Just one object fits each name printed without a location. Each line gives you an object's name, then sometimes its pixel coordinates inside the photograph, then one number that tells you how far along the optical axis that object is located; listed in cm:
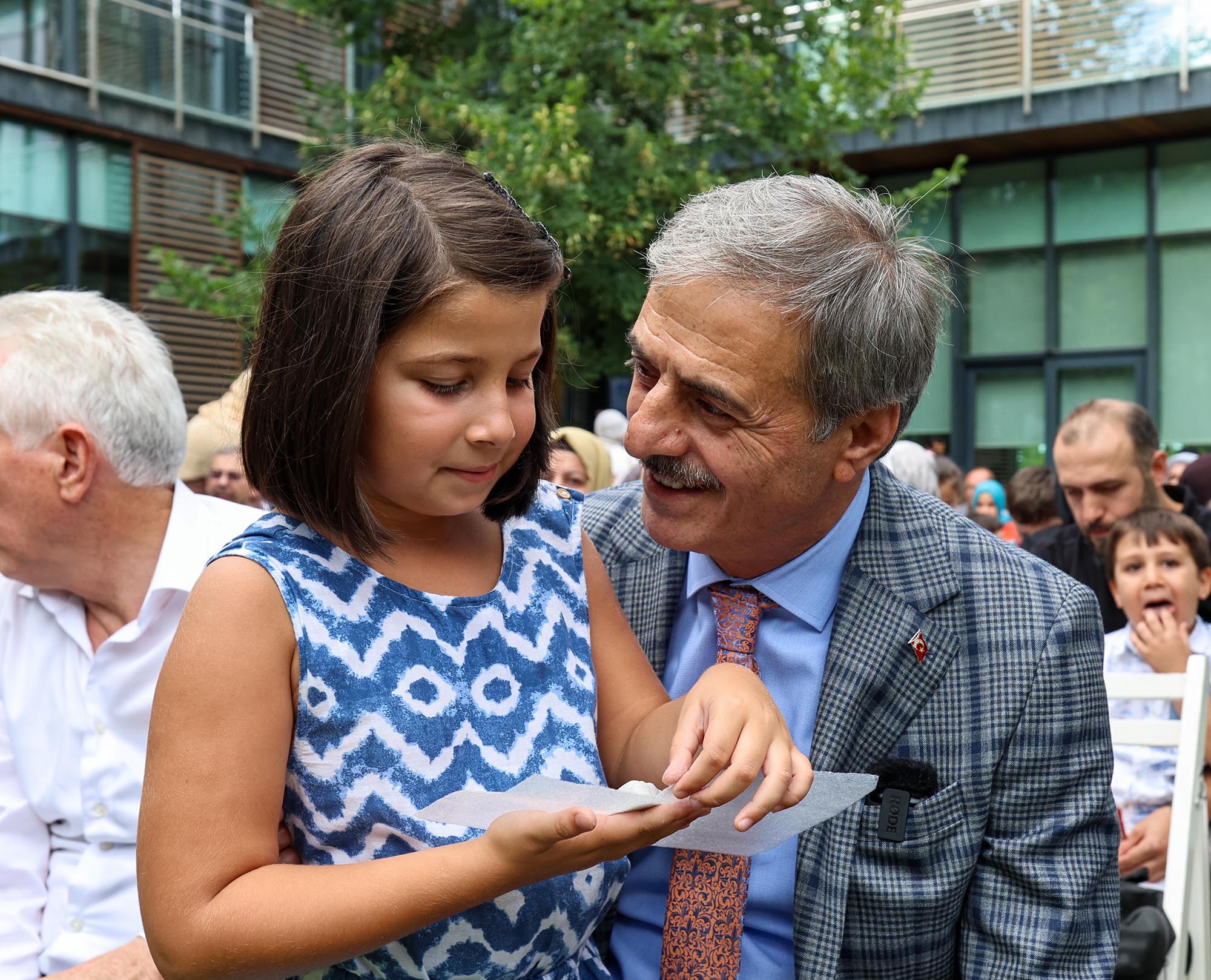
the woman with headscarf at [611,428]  737
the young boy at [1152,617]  348
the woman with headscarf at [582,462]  537
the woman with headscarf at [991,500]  909
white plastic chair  245
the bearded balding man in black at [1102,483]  475
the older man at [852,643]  182
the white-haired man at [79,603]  209
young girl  120
